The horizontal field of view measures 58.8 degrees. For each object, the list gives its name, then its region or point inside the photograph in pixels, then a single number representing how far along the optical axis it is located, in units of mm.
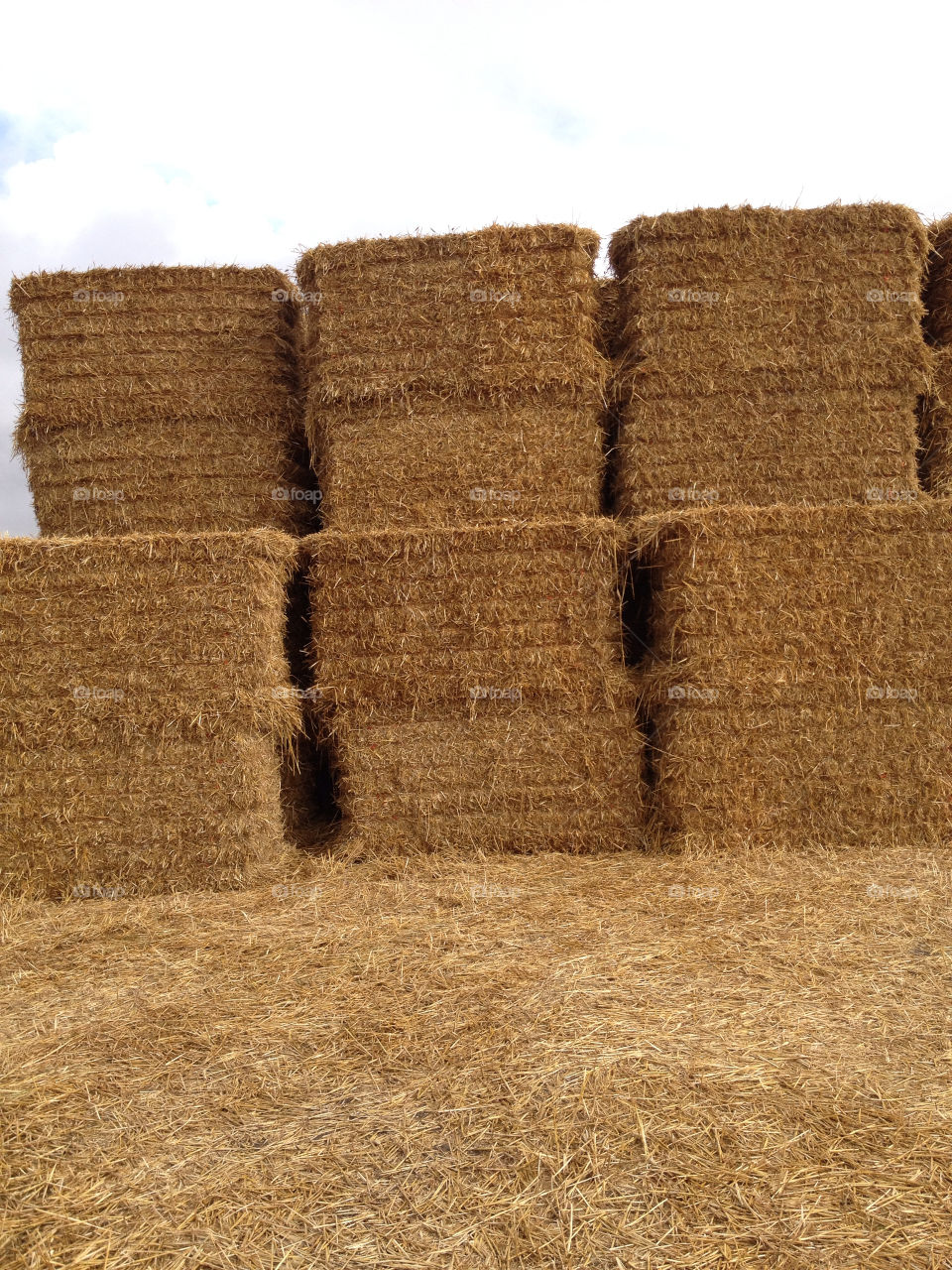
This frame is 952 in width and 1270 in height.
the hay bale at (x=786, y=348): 5375
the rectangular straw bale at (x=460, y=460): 5488
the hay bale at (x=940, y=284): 5664
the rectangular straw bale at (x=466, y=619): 5285
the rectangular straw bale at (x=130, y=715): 4973
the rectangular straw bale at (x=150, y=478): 5801
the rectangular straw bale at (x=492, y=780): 5270
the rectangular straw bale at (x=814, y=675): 5148
